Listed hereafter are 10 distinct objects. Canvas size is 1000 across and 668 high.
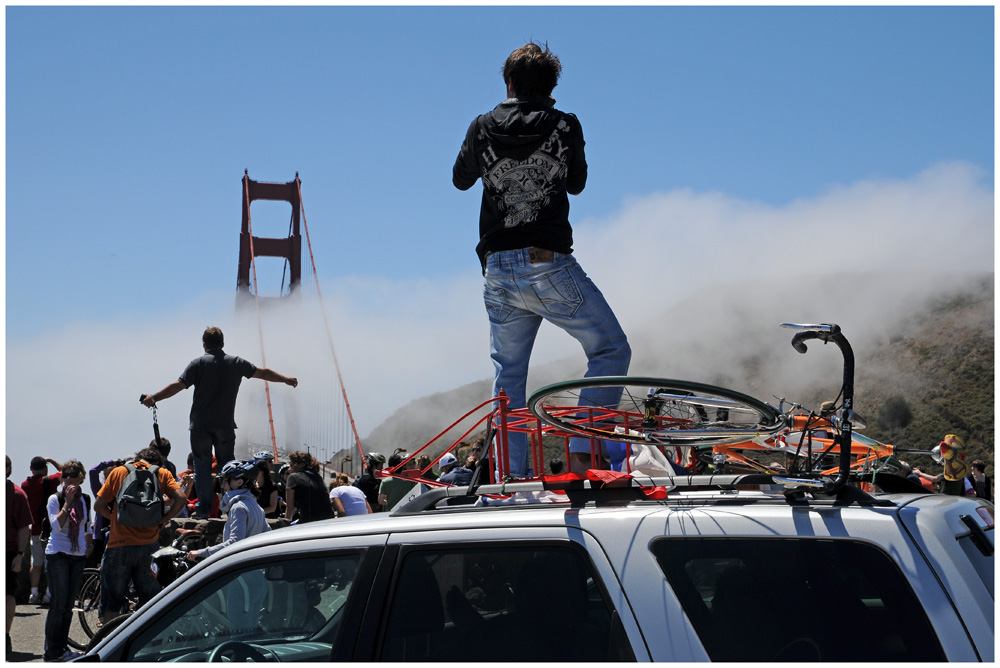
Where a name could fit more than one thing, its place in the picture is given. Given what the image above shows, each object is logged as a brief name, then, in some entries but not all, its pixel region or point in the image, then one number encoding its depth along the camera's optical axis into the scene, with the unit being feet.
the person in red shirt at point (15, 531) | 24.48
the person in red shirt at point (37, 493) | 33.25
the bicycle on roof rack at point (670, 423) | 8.45
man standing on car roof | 14.34
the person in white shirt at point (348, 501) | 25.00
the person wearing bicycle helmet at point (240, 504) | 21.72
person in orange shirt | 23.54
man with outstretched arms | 27.66
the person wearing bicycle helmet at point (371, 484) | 33.35
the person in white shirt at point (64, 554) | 24.58
